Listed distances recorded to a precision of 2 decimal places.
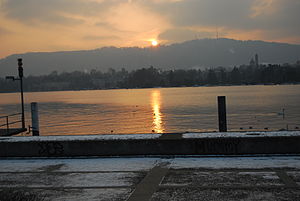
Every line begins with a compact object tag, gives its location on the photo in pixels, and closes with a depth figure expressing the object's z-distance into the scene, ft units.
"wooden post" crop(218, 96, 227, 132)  49.08
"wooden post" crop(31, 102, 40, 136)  63.93
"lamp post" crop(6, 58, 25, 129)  85.16
